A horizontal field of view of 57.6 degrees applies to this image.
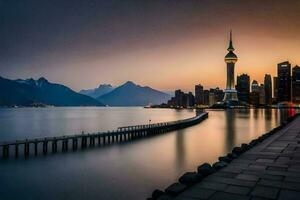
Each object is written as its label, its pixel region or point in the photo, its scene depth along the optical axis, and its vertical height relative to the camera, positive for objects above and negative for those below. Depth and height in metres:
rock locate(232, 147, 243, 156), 19.72 -3.51
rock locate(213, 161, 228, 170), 14.91 -3.46
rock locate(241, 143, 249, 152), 21.21 -3.52
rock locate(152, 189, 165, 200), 12.23 -4.10
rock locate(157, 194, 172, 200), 10.14 -3.54
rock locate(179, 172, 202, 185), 12.07 -3.40
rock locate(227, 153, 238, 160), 17.83 -3.50
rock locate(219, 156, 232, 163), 17.00 -3.54
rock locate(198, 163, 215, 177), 13.49 -3.36
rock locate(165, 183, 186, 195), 10.97 -3.52
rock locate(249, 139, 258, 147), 24.22 -3.69
